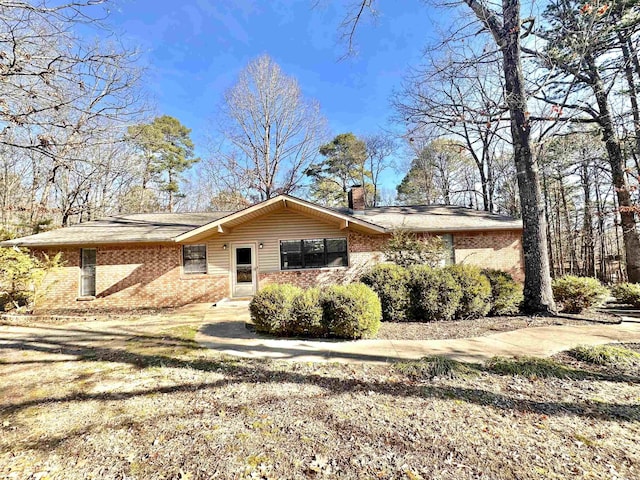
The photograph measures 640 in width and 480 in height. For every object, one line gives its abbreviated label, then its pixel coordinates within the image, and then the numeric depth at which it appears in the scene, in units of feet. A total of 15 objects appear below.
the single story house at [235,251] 32.63
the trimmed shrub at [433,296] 22.29
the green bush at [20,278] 24.90
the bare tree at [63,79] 12.79
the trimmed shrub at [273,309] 18.71
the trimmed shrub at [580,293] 23.21
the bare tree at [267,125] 57.98
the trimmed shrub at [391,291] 22.31
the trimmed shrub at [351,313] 17.85
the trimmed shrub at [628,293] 25.93
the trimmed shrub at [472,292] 22.74
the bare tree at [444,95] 20.68
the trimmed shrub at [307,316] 18.45
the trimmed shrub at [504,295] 23.72
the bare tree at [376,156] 80.48
